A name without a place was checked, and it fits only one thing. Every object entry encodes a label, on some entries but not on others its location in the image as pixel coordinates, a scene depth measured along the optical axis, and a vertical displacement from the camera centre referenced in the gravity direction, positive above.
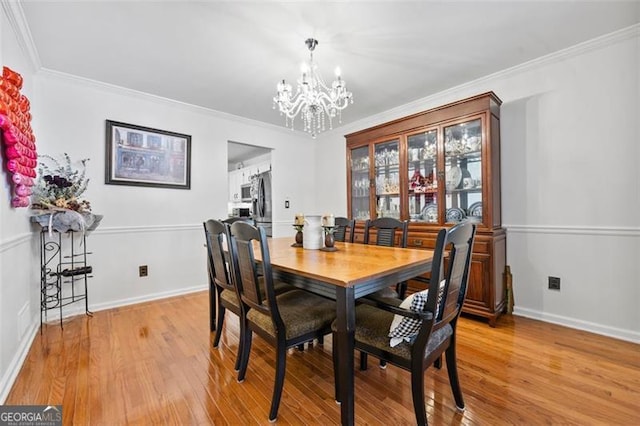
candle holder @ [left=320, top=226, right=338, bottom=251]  2.06 -0.19
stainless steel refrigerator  4.64 +0.22
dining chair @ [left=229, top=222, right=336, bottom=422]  1.41 -0.56
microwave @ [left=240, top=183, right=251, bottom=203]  5.87 +0.46
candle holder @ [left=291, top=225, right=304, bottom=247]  2.26 -0.18
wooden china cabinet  2.55 +0.36
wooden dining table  1.24 -0.30
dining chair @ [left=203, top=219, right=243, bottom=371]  1.85 -0.45
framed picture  3.05 +0.68
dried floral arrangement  2.44 +0.28
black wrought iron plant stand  2.58 -0.51
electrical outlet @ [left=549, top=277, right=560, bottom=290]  2.52 -0.65
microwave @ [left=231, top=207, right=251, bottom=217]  5.71 +0.04
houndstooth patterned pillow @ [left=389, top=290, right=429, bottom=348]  1.23 -0.51
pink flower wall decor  1.62 +0.51
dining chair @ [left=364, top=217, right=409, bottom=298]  2.25 -0.17
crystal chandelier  2.20 +0.97
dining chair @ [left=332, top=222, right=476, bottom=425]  1.19 -0.53
